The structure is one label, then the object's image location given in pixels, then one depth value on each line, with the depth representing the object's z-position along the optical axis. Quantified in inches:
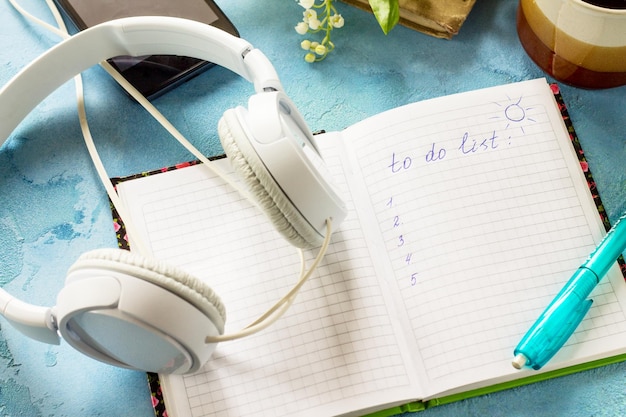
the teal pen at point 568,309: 23.0
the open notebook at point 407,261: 23.5
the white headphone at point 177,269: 18.6
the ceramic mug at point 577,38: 23.9
